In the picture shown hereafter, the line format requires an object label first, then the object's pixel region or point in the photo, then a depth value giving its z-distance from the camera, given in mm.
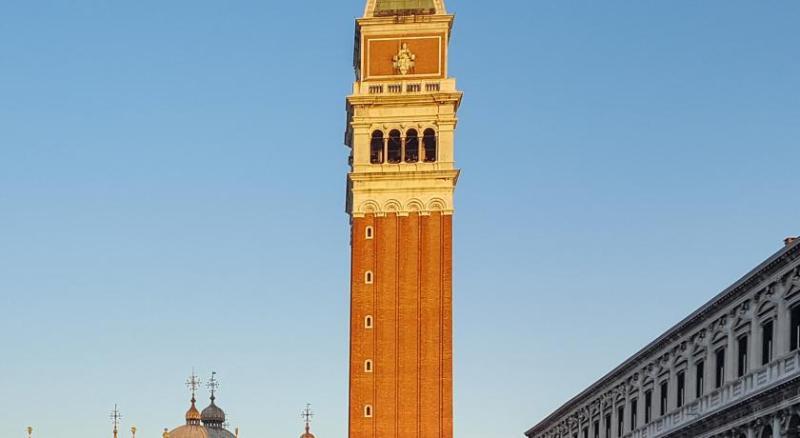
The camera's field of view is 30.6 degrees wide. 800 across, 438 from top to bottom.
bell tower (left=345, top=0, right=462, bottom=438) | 97812
